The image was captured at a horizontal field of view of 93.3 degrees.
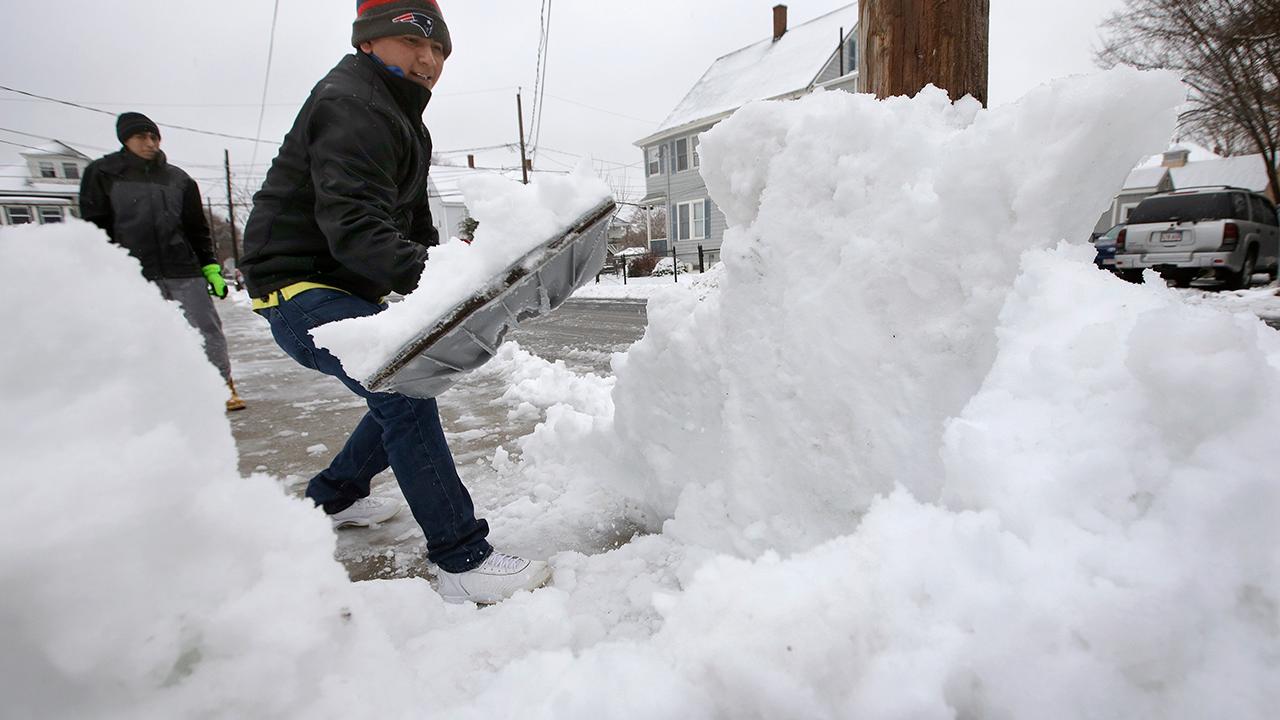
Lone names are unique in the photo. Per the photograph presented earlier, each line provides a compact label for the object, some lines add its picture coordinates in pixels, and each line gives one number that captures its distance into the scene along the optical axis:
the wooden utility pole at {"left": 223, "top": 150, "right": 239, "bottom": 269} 33.80
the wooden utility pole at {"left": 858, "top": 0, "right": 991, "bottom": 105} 2.45
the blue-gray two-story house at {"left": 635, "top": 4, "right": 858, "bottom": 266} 21.31
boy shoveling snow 1.87
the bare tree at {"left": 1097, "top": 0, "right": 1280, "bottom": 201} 11.70
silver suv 9.78
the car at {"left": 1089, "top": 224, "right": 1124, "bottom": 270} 12.00
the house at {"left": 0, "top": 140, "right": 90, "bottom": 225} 34.03
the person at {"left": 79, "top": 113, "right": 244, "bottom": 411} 3.90
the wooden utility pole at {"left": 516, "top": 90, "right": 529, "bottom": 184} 24.35
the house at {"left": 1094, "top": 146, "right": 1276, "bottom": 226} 33.91
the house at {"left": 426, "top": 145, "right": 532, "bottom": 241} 39.09
